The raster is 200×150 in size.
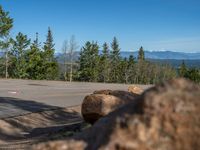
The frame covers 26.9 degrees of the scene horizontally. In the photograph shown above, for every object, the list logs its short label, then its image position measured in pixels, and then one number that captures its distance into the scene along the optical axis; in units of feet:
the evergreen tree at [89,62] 252.42
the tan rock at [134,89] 51.44
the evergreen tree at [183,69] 295.48
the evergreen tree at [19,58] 194.70
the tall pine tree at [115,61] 285.23
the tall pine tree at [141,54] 340.18
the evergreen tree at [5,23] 169.91
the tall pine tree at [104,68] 266.65
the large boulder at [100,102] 39.60
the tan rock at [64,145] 12.19
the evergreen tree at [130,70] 297.53
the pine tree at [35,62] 203.15
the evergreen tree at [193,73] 283.42
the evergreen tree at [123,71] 290.76
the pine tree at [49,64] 212.02
